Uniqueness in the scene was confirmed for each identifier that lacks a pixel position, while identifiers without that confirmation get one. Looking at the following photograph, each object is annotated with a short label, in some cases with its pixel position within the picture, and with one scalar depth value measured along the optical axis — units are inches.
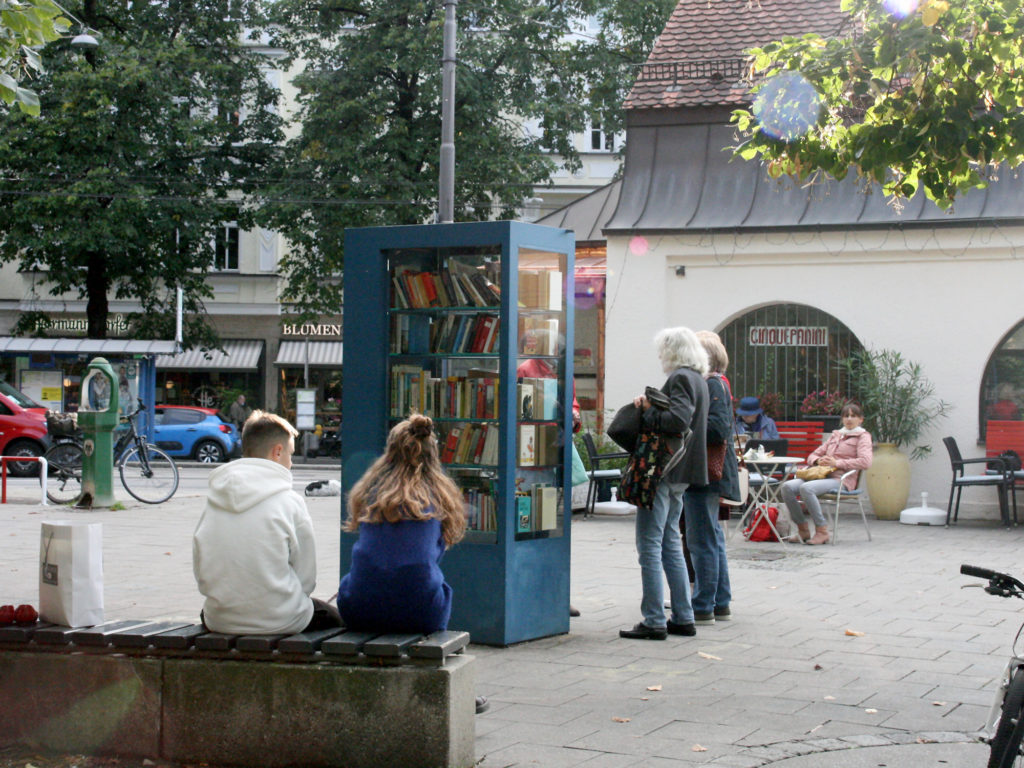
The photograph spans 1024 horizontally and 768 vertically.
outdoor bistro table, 489.4
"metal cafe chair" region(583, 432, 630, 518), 590.2
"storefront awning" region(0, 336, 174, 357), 1054.4
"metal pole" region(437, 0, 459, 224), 726.5
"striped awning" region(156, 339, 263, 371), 1449.3
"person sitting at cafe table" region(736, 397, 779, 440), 565.6
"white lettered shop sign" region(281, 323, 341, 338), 1440.7
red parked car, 877.8
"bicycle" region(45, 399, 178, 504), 637.3
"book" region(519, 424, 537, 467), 289.0
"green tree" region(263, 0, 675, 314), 1022.4
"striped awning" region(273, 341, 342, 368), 1445.6
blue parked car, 1172.5
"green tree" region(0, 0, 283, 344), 1070.4
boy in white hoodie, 190.4
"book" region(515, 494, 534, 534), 287.6
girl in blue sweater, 196.9
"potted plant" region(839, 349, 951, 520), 593.6
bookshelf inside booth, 282.5
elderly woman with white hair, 289.4
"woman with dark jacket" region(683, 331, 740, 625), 313.3
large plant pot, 591.8
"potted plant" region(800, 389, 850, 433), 624.1
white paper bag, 203.3
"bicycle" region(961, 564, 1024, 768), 144.2
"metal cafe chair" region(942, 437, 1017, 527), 554.3
